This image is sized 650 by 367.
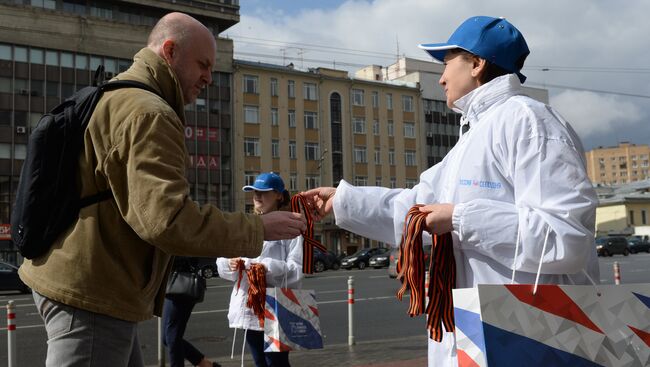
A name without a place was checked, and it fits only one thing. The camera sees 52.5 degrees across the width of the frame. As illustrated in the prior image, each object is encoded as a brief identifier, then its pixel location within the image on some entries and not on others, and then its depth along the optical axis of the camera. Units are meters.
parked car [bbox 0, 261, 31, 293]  24.12
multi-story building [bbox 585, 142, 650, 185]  163.38
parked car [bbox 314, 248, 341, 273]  39.44
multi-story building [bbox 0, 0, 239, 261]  46.31
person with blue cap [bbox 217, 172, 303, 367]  5.75
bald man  2.35
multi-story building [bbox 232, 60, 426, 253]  57.03
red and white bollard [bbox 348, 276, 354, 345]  10.27
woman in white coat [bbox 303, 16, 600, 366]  2.12
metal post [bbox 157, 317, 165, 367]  8.56
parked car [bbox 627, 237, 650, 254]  57.12
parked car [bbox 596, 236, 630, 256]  51.53
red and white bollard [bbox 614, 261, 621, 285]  14.32
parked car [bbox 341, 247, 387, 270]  42.66
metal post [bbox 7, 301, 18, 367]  7.13
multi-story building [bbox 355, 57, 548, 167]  68.94
